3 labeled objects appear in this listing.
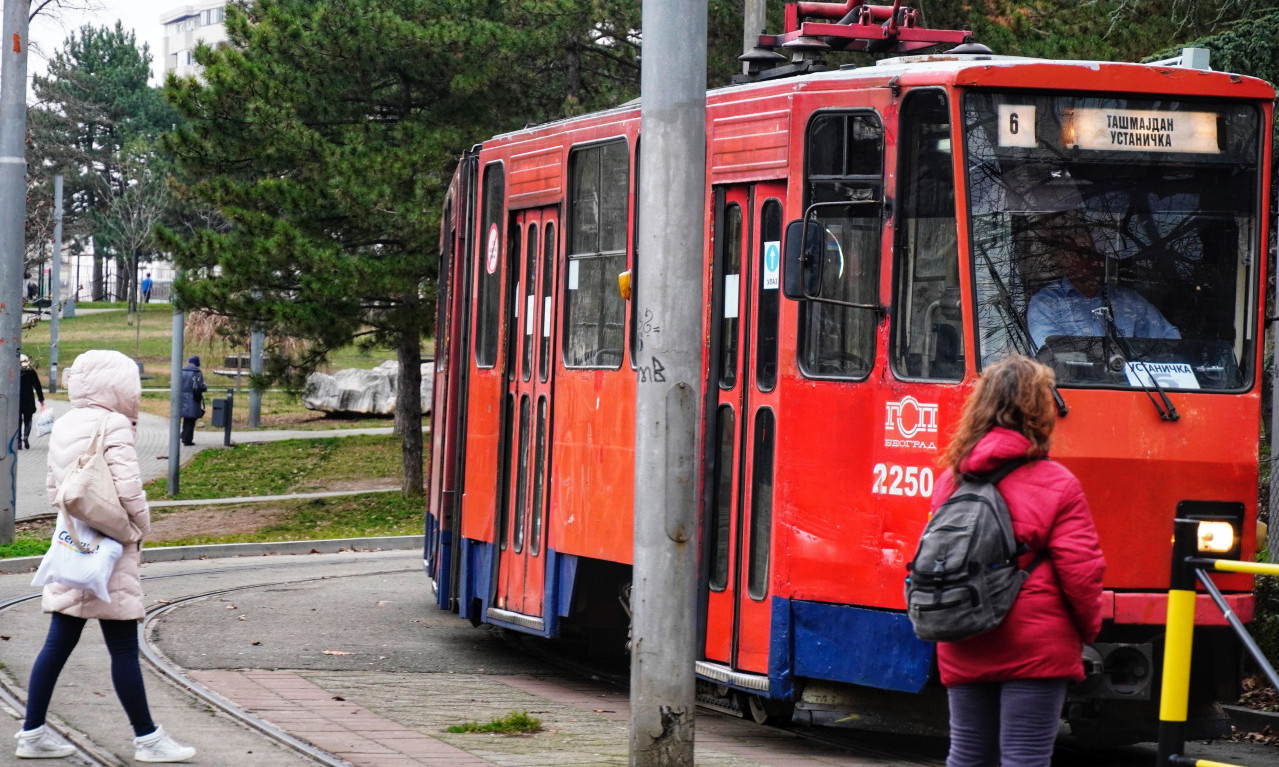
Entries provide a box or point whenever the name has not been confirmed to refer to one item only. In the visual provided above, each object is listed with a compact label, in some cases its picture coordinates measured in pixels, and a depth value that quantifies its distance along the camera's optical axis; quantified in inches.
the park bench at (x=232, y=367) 2078.0
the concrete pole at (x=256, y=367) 1469.1
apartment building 5275.6
